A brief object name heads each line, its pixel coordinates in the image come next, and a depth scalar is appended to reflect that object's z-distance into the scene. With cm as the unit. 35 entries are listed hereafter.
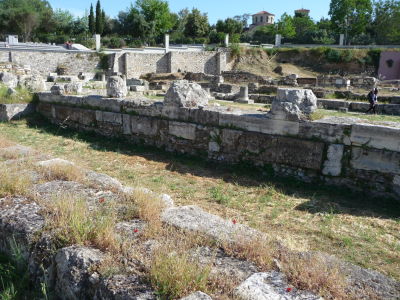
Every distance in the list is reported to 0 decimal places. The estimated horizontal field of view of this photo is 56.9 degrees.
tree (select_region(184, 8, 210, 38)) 6125
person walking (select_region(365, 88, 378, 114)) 1466
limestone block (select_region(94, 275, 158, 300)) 219
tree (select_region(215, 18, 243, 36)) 6041
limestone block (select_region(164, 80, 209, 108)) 736
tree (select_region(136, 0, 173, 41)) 6159
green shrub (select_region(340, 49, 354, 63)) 3916
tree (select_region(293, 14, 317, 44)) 7435
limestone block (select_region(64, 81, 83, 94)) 1034
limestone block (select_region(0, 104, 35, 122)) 974
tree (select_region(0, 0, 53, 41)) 5172
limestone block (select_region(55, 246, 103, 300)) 244
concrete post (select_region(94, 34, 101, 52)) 3941
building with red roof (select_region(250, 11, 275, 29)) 9988
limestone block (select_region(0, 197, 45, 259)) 288
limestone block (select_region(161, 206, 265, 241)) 297
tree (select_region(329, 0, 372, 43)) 5903
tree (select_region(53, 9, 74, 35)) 6092
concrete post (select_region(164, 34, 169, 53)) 4314
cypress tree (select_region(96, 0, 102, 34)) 5276
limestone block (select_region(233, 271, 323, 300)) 222
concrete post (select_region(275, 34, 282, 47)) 5268
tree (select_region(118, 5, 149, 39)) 5788
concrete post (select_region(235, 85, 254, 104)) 1833
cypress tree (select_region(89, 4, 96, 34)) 5334
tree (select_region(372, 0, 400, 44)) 5531
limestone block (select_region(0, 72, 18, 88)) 1533
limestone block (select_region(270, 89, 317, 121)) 602
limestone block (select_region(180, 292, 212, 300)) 213
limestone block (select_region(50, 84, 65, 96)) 985
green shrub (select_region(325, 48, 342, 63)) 3951
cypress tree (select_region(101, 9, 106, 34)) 5401
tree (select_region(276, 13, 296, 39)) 6774
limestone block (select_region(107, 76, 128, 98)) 873
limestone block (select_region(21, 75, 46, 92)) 1162
